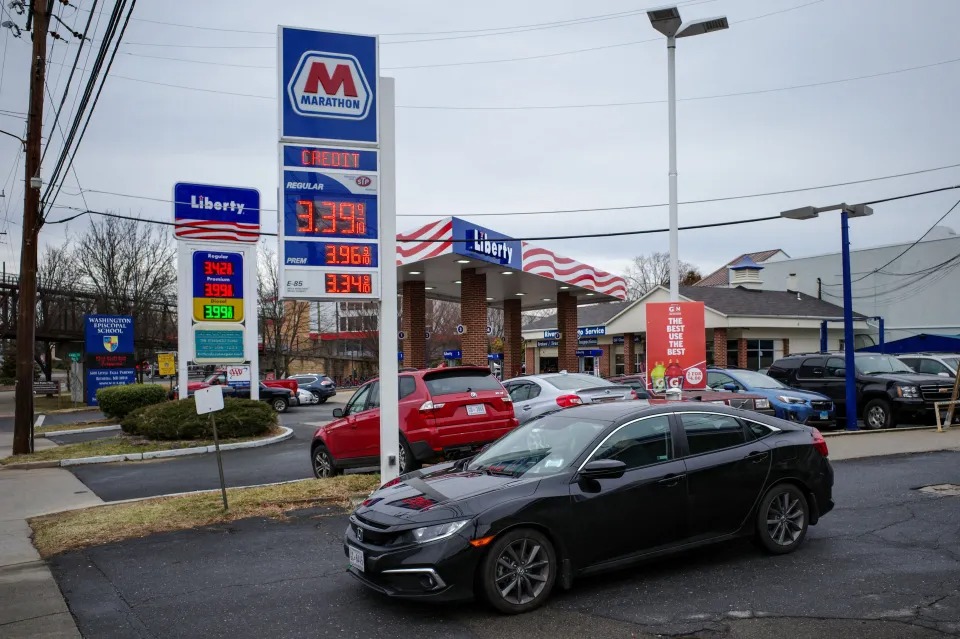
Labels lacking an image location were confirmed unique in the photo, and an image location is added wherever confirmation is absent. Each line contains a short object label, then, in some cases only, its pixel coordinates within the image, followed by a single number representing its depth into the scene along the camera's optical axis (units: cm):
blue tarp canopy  3628
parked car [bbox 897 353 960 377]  2141
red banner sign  1429
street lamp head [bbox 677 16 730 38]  1279
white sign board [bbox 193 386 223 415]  923
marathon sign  974
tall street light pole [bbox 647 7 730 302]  1286
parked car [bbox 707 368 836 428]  1638
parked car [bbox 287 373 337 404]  3922
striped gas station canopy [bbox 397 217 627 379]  2206
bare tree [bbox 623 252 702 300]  8294
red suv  1104
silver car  1446
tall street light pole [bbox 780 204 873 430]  1766
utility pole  1741
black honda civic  546
